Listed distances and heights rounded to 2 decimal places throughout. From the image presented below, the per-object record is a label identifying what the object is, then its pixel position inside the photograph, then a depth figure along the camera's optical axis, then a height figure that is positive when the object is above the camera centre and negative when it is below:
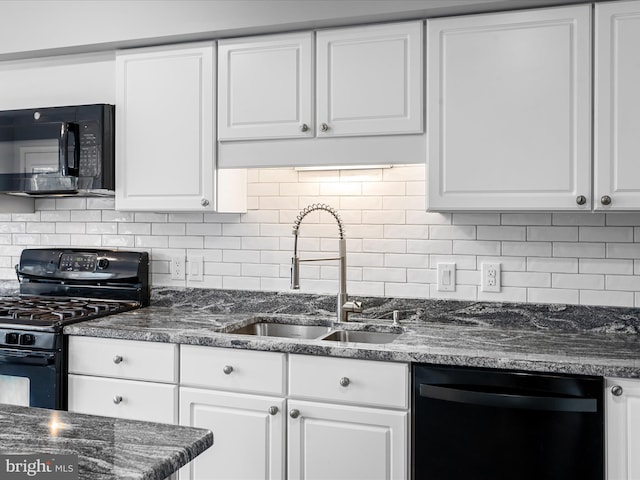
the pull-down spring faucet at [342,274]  2.64 -0.16
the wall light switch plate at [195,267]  3.07 -0.15
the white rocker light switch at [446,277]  2.67 -0.17
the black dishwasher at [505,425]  1.93 -0.59
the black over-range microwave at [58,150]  2.81 +0.38
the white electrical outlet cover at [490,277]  2.61 -0.17
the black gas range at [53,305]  2.52 -0.33
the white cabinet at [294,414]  2.13 -0.63
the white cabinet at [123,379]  2.43 -0.56
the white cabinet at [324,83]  2.39 +0.60
